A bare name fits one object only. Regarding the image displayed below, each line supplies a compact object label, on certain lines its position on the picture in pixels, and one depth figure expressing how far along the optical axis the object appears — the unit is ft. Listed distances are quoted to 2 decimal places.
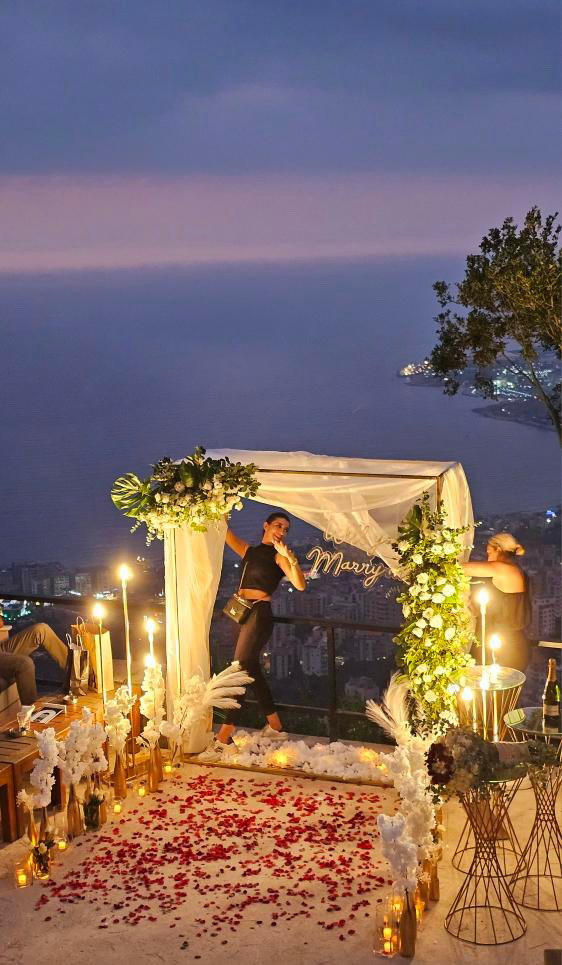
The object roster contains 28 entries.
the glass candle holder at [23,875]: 20.68
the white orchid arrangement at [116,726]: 24.03
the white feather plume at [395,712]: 23.61
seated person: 26.76
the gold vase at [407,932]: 17.98
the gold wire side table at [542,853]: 19.31
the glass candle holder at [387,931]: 18.04
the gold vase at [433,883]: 19.62
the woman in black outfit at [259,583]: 26.35
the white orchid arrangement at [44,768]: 21.26
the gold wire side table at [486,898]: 18.42
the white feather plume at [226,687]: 25.82
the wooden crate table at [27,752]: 22.47
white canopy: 24.21
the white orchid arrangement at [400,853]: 17.89
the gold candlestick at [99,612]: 25.94
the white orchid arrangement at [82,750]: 22.47
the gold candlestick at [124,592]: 25.18
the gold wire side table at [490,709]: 21.45
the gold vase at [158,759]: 24.82
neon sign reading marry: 24.77
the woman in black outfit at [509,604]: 25.14
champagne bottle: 21.79
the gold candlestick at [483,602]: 23.12
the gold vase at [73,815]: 22.54
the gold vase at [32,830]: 21.11
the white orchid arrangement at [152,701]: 24.89
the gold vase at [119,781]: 24.40
